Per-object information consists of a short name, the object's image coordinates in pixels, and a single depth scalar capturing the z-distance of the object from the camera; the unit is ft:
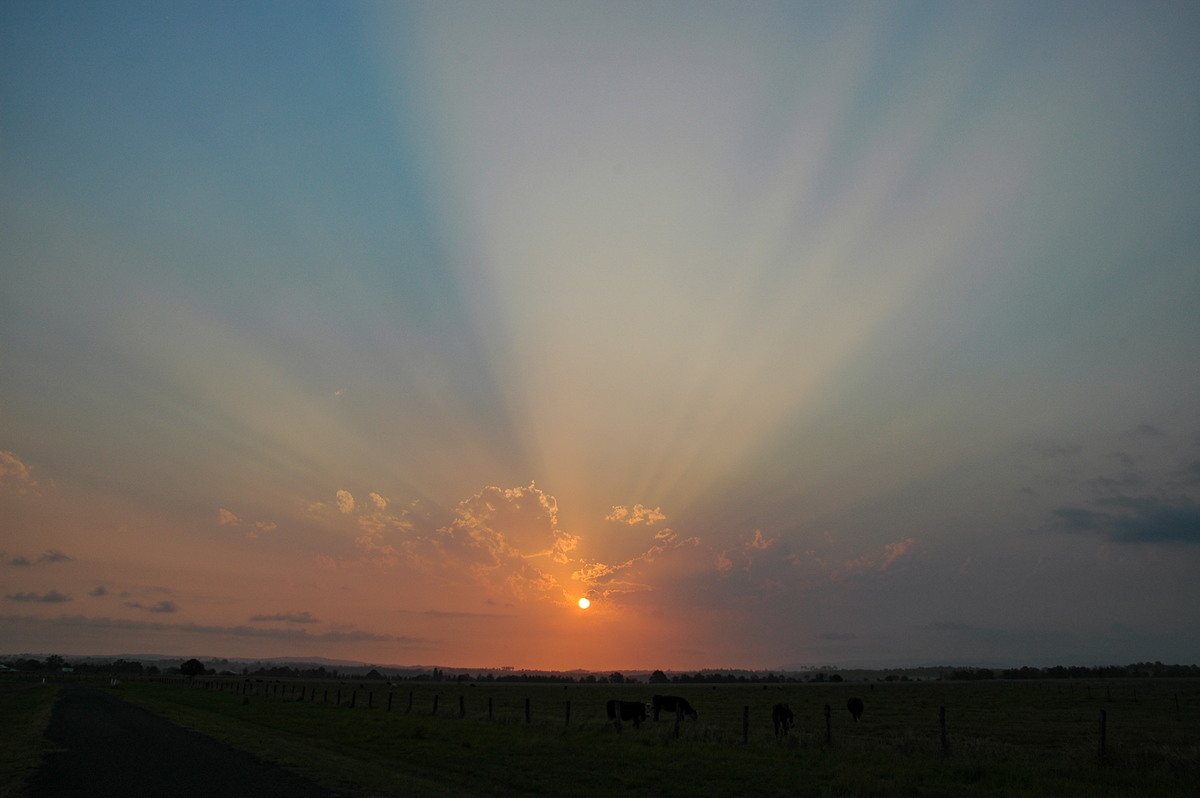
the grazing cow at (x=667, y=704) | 136.28
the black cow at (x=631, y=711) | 115.27
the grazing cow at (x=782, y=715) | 102.25
